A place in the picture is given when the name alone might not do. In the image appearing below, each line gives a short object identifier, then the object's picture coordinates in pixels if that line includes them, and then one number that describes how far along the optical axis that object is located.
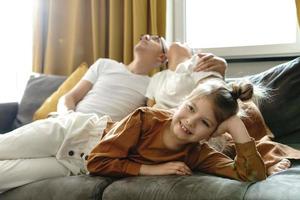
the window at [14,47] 3.27
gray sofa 1.10
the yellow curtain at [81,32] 2.75
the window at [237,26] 2.61
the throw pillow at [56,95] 2.33
